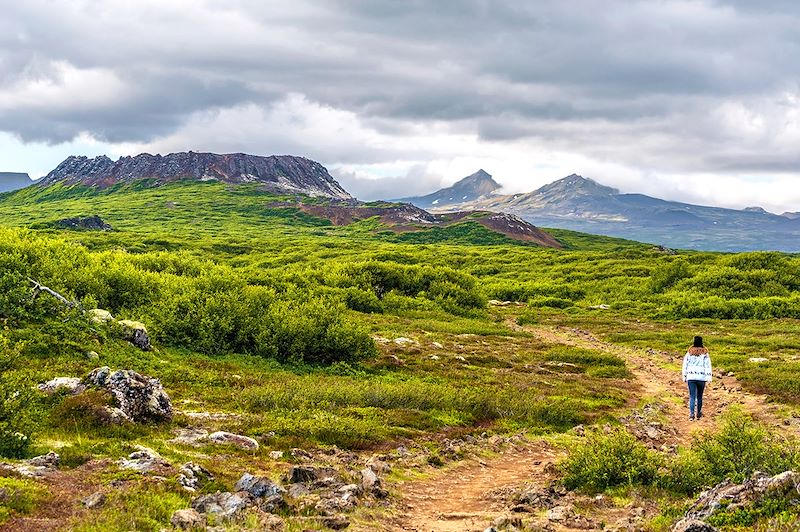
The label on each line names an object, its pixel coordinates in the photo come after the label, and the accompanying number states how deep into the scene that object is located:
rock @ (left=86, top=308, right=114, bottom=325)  23.05
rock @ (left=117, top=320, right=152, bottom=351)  23.05
